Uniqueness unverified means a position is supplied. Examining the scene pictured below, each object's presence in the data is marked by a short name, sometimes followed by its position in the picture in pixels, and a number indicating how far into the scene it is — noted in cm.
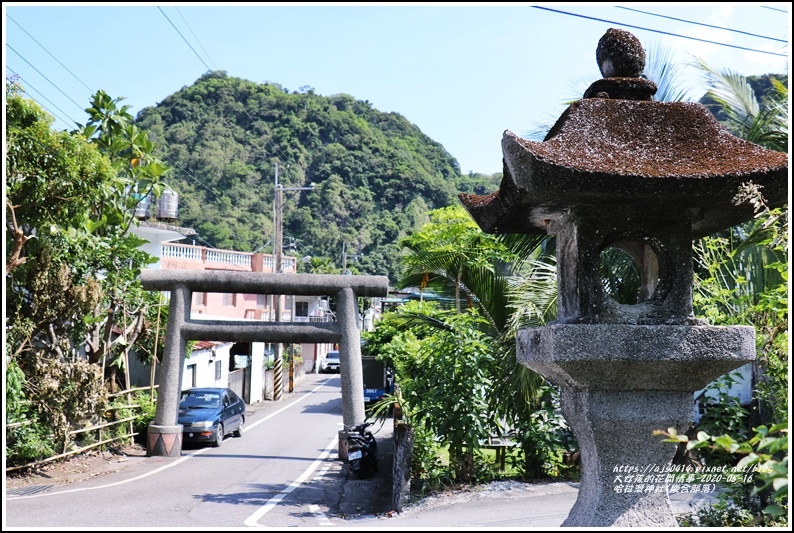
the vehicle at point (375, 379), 2683
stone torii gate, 1609
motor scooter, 1425
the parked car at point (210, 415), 1834
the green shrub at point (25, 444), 1268
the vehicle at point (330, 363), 5566
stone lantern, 448
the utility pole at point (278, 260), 2897
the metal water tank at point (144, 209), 2644
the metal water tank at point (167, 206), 2750
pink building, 2583
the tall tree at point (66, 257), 1172
